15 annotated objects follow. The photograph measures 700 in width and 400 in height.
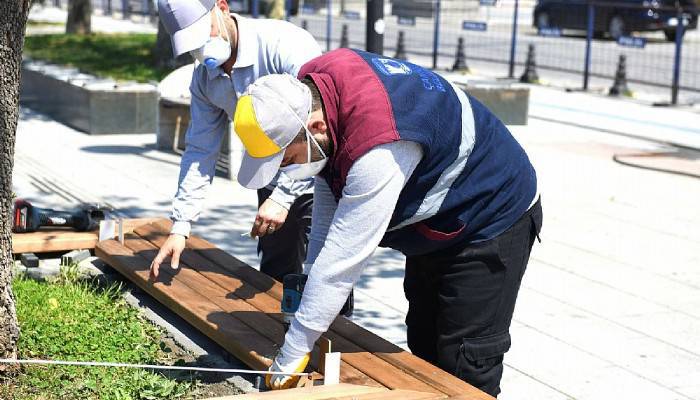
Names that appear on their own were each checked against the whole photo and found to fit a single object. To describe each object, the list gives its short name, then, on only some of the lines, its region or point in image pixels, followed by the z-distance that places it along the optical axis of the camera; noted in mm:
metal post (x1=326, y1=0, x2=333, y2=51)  21538
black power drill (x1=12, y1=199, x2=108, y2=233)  6129
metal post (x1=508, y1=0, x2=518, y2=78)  18166
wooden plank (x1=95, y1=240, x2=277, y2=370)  4188
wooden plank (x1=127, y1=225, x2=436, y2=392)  3729
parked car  17656
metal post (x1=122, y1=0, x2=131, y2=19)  31391
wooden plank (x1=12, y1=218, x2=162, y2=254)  6008
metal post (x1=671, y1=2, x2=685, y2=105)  15047
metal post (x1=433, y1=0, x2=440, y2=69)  19203
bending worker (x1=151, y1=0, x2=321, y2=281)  4250
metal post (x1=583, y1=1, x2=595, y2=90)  16750
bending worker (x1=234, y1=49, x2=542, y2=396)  3158
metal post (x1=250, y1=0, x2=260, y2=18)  20344
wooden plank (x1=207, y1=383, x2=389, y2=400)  3465
